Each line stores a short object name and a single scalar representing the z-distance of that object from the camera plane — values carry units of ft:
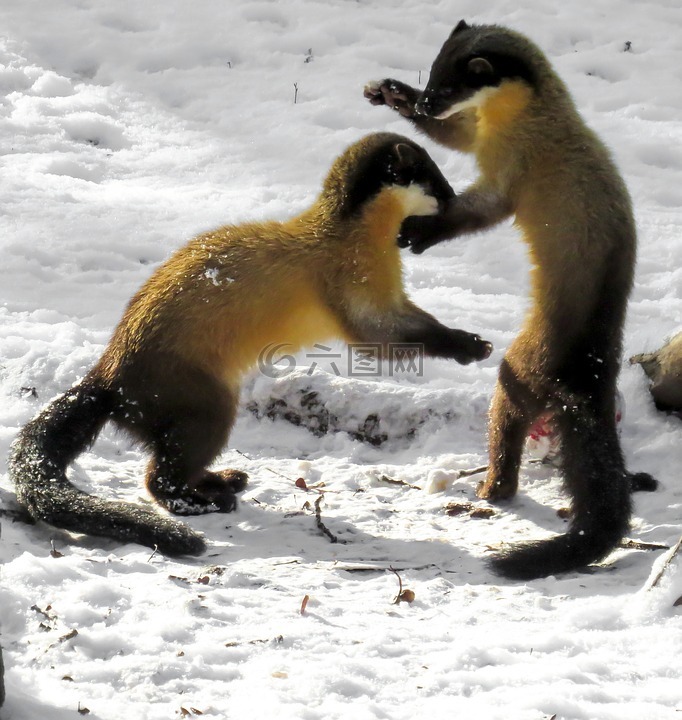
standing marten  33.96
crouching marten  34.01
